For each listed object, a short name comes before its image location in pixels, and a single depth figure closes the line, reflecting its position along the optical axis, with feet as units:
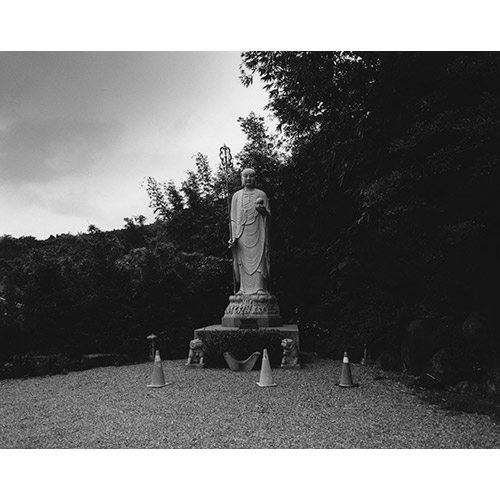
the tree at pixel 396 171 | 16.12
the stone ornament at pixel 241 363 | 25.36
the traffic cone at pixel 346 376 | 21.24
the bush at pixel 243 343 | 26.13
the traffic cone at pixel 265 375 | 21.47
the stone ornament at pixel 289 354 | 25.84
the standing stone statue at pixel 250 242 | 30.03
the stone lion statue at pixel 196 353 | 26.99
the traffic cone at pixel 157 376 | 22.27
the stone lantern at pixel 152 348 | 31.63
